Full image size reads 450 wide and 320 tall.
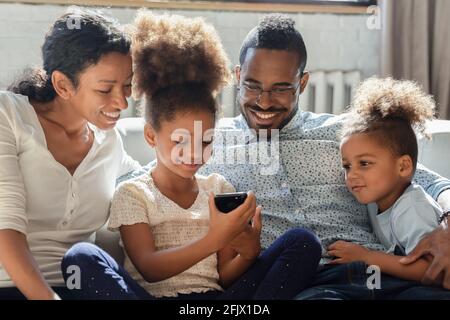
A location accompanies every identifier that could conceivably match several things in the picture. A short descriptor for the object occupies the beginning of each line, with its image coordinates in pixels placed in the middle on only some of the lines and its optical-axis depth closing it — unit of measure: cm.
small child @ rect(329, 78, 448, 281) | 251
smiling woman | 242
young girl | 236
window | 357
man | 261
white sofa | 281
